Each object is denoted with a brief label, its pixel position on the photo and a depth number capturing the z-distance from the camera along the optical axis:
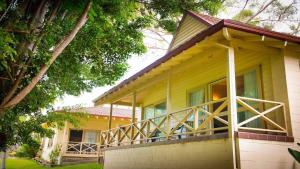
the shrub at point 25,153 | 29.61
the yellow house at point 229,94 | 6.27
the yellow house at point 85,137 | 23.16
